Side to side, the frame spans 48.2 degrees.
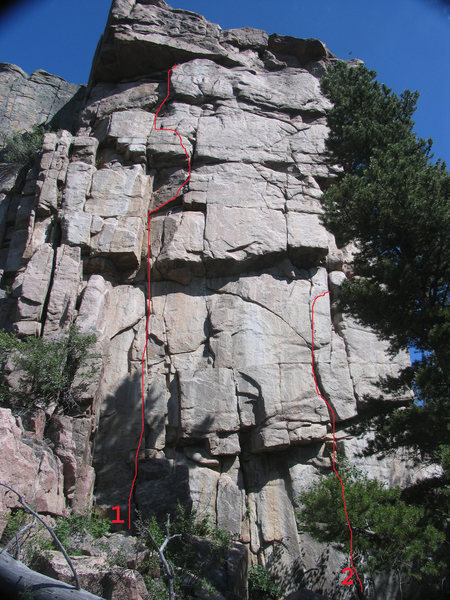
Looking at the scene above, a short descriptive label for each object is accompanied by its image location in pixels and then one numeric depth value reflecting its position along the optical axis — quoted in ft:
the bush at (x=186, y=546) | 28.68
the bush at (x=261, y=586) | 36.37
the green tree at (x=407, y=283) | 28.53
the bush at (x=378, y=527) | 26.14
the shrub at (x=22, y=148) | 63.10
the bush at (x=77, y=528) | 28.42
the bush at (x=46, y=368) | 37.42
